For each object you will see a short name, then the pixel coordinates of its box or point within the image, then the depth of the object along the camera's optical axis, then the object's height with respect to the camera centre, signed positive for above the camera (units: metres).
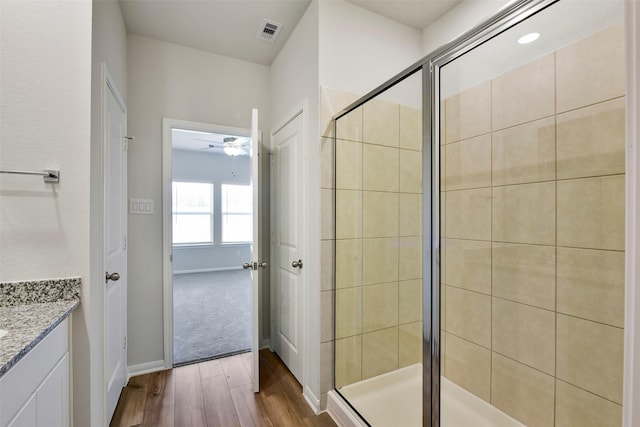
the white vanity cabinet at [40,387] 0.82 -0.58
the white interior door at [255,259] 2.08 -0.35
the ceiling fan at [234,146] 3.94 +0.91
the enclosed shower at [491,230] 1.24 -0.09
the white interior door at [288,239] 2.21 -0.24
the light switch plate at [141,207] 2.32 +0.03
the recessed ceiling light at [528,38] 1.25 +0.77
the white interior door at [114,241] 1.67 -0.20
